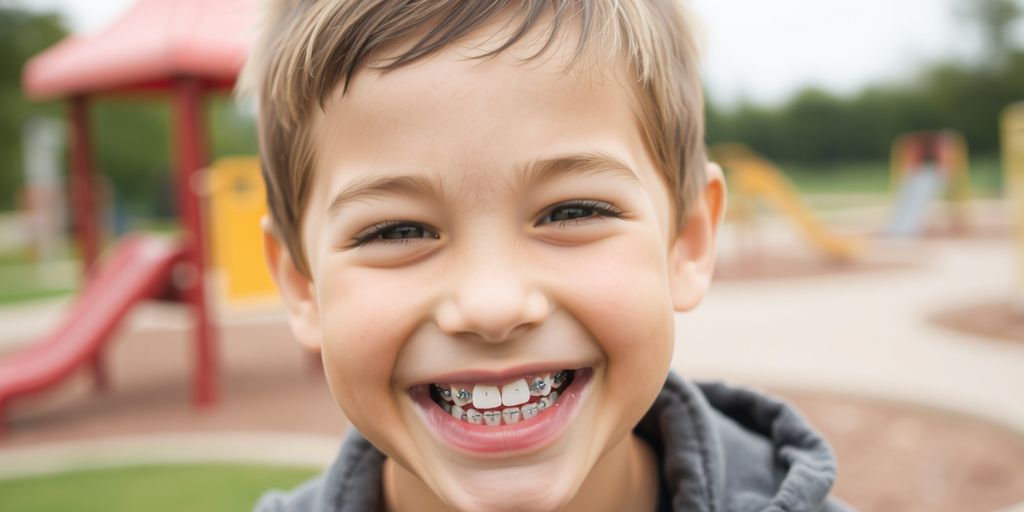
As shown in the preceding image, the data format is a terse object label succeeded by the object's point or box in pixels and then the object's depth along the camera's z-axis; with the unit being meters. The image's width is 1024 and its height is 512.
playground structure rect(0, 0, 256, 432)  6.59
